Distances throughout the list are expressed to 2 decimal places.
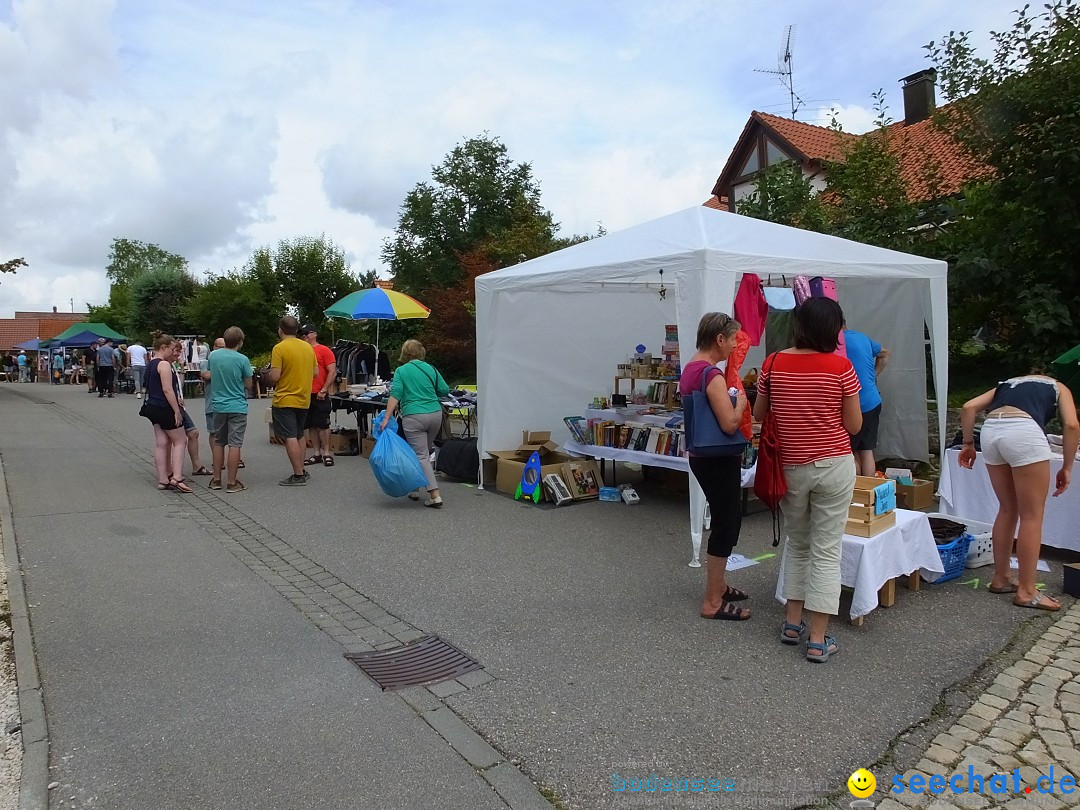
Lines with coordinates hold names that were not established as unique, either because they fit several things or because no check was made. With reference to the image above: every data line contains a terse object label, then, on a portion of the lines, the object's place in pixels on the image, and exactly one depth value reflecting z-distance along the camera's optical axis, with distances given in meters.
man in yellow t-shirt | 8.45
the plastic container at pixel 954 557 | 5.21
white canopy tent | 6.11
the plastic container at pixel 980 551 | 5.54
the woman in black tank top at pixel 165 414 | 8.12
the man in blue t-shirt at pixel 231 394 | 8.20
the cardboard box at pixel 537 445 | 8.75
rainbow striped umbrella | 11.49
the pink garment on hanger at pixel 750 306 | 6.86
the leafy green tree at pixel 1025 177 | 8.60
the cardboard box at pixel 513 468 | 7.96
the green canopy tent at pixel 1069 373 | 7.99
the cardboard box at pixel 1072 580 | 4.94
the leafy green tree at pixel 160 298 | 37.53
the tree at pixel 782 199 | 13.09
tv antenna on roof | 26.61
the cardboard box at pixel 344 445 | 11.35
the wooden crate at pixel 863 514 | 4.46
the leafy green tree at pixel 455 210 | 36.53
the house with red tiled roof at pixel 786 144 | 22.33
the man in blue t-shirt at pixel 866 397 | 7.24
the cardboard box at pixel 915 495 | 7.36
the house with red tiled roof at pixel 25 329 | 76.69
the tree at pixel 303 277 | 34.03
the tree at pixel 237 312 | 29.81
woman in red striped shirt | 3.89
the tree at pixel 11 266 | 19.89
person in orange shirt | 10.07
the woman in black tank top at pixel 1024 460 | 4.72
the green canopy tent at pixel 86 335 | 30.92
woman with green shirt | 7.61
